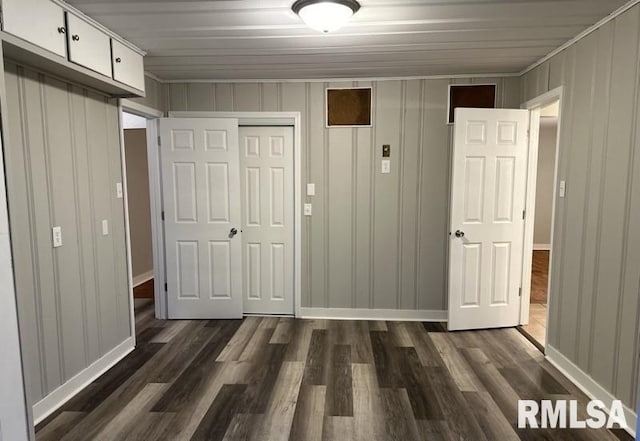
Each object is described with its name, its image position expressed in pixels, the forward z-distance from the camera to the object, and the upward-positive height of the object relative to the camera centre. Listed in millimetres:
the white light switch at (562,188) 2688 -7
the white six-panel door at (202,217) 3520 -296
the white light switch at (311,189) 3654 -23
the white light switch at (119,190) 2855 -21
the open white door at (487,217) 3211 -272
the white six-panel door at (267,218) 3679 -319
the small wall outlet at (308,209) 3682 -221
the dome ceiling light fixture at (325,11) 1957 +976
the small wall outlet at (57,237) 2221 -304
